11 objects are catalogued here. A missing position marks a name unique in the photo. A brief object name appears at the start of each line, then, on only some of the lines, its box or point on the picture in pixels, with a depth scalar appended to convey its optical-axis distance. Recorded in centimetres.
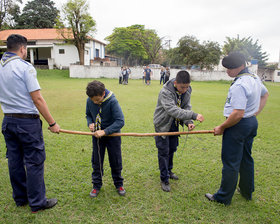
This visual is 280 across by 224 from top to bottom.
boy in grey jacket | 302
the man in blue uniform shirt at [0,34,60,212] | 247
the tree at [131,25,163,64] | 4784
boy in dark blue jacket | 281
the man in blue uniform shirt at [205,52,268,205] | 260
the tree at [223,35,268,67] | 4328
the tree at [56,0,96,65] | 2945
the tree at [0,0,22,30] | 3341
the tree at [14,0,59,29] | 4594
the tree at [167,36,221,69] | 3419
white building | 3381
